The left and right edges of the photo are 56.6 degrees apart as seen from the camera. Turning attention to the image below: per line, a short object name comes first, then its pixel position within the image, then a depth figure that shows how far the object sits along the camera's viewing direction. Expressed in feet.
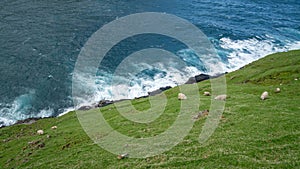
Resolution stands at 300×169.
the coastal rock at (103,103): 190.37
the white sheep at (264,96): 121.74
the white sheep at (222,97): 127.83
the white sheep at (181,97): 141.32
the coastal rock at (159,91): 207.41
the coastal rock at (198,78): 223.67
